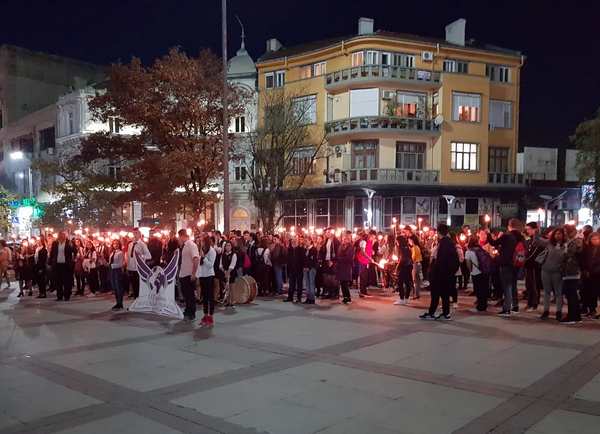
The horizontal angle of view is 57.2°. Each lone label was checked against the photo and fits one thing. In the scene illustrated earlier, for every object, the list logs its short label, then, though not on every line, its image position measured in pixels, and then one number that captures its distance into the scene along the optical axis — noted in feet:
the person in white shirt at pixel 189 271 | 37.35
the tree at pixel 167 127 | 71.97
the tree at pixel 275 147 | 108.06
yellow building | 118.32
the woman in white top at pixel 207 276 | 37.50
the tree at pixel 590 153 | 93.35
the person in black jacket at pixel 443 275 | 37.04
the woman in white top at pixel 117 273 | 44.68
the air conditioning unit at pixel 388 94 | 119.44
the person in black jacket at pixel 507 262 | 39.14
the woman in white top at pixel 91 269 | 55.47
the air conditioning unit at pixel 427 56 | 123.03
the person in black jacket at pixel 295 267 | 47.39
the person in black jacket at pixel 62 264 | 49.19
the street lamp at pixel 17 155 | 109.50
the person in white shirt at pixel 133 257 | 44.52
